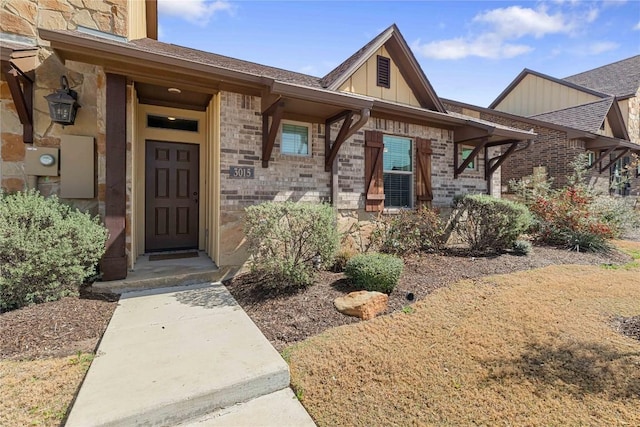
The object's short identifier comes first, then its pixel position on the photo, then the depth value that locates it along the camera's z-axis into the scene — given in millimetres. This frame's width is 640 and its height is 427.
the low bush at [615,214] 8328
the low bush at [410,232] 6207
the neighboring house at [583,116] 12828
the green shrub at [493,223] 6762
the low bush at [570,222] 7695
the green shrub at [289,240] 4359
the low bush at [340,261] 5433
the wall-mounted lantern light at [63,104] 4297
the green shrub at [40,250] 3443
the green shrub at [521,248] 6855
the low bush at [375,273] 4305
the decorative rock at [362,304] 3723
